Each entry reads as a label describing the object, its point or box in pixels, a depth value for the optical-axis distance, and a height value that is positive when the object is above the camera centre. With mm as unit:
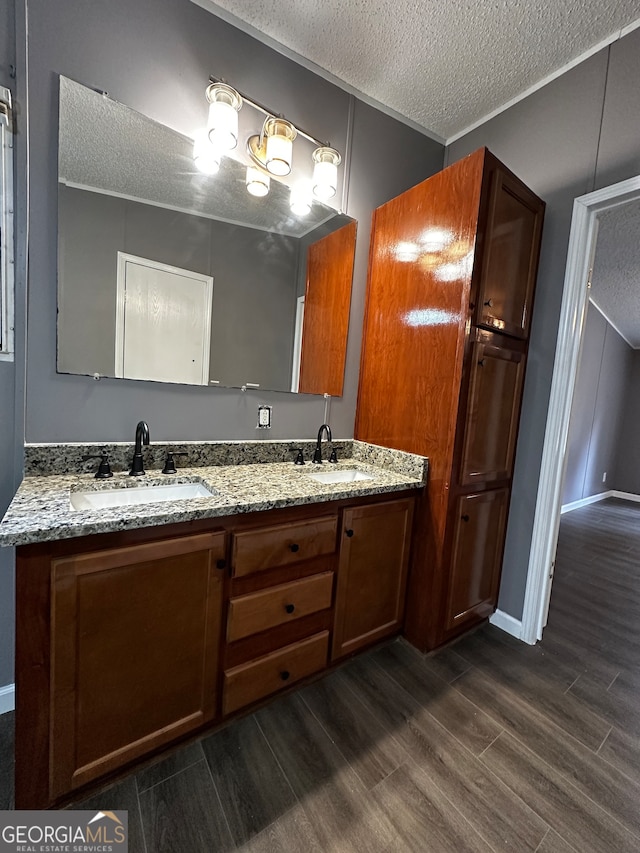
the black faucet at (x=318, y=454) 1912 -313
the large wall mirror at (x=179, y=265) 1339 +543
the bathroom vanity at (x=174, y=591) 940 -677
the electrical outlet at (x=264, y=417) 1818 -131
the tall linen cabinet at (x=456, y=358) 1573 +233
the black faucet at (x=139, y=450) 1410 -272
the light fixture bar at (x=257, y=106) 1498 +1259
